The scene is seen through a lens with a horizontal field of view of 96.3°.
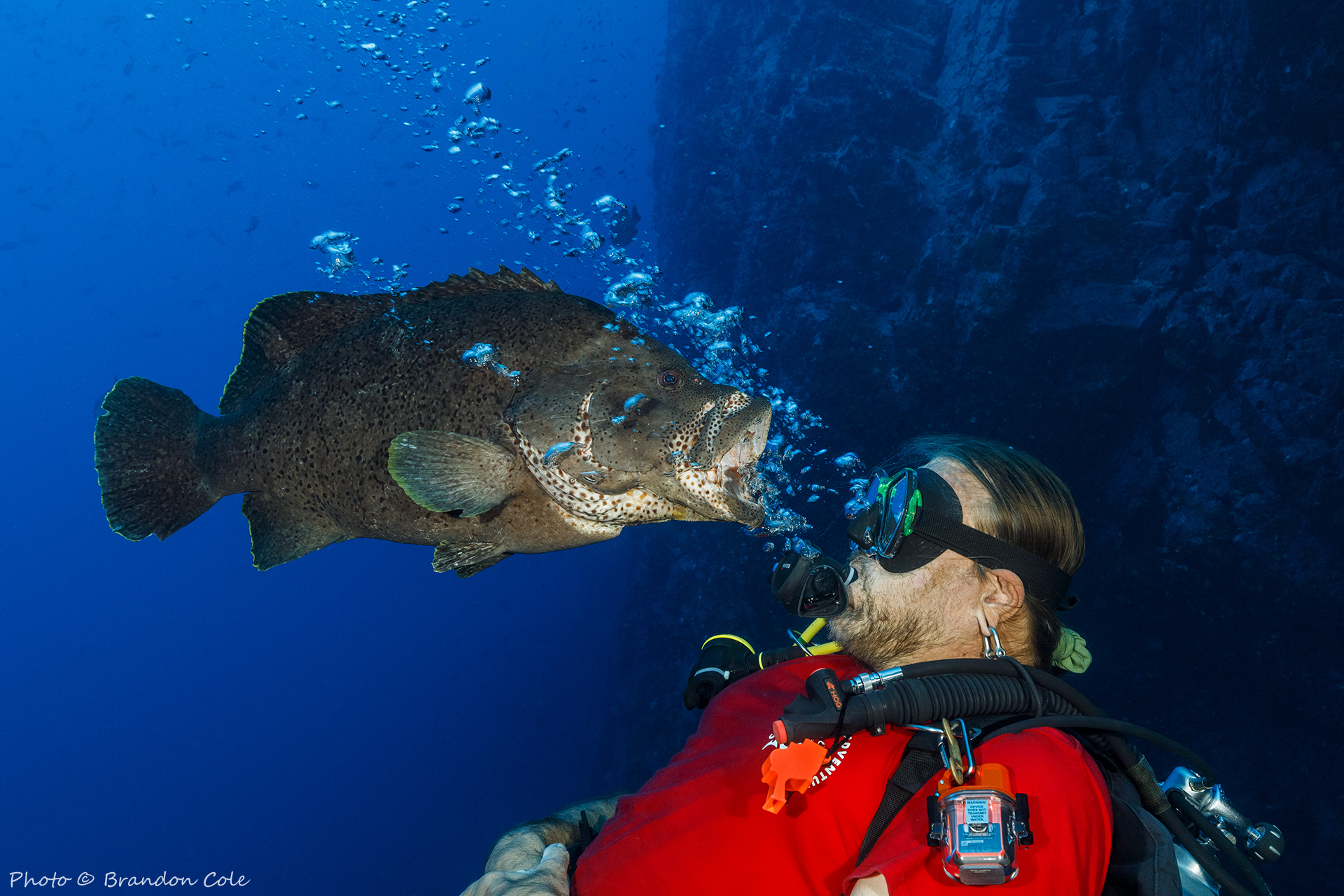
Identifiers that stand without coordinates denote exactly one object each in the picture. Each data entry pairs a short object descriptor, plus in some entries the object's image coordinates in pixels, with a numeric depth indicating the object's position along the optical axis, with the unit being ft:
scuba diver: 4.96
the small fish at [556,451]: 6.69
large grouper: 6.59
